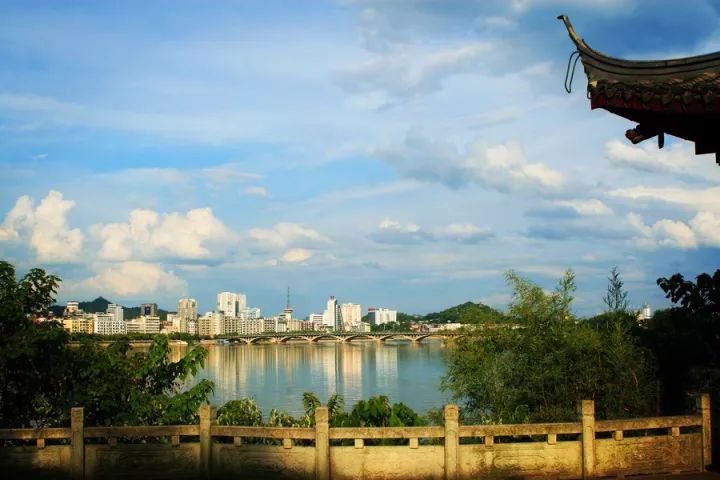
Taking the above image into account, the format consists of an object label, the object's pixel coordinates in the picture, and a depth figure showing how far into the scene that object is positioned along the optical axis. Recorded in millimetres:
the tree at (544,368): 16094
